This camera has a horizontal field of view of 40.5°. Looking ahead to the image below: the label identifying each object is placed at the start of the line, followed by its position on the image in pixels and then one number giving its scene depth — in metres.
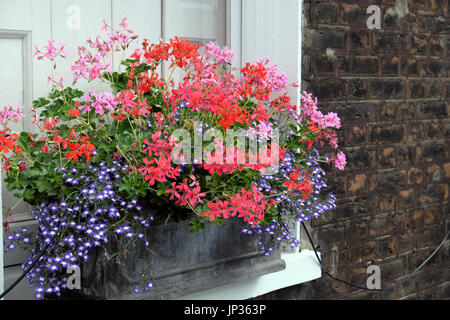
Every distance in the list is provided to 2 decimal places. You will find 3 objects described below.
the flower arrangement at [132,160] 1.68
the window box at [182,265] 1.73
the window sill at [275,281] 2.14
